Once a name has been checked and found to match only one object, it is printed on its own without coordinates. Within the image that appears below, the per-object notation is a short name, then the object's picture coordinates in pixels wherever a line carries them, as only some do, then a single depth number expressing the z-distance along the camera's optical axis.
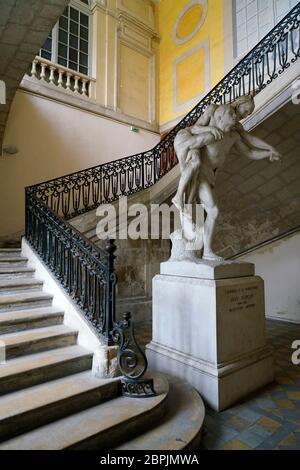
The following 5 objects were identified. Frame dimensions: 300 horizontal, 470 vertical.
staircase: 1.68
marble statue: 2.86
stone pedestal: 2.48
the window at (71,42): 7.19
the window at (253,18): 6.65
